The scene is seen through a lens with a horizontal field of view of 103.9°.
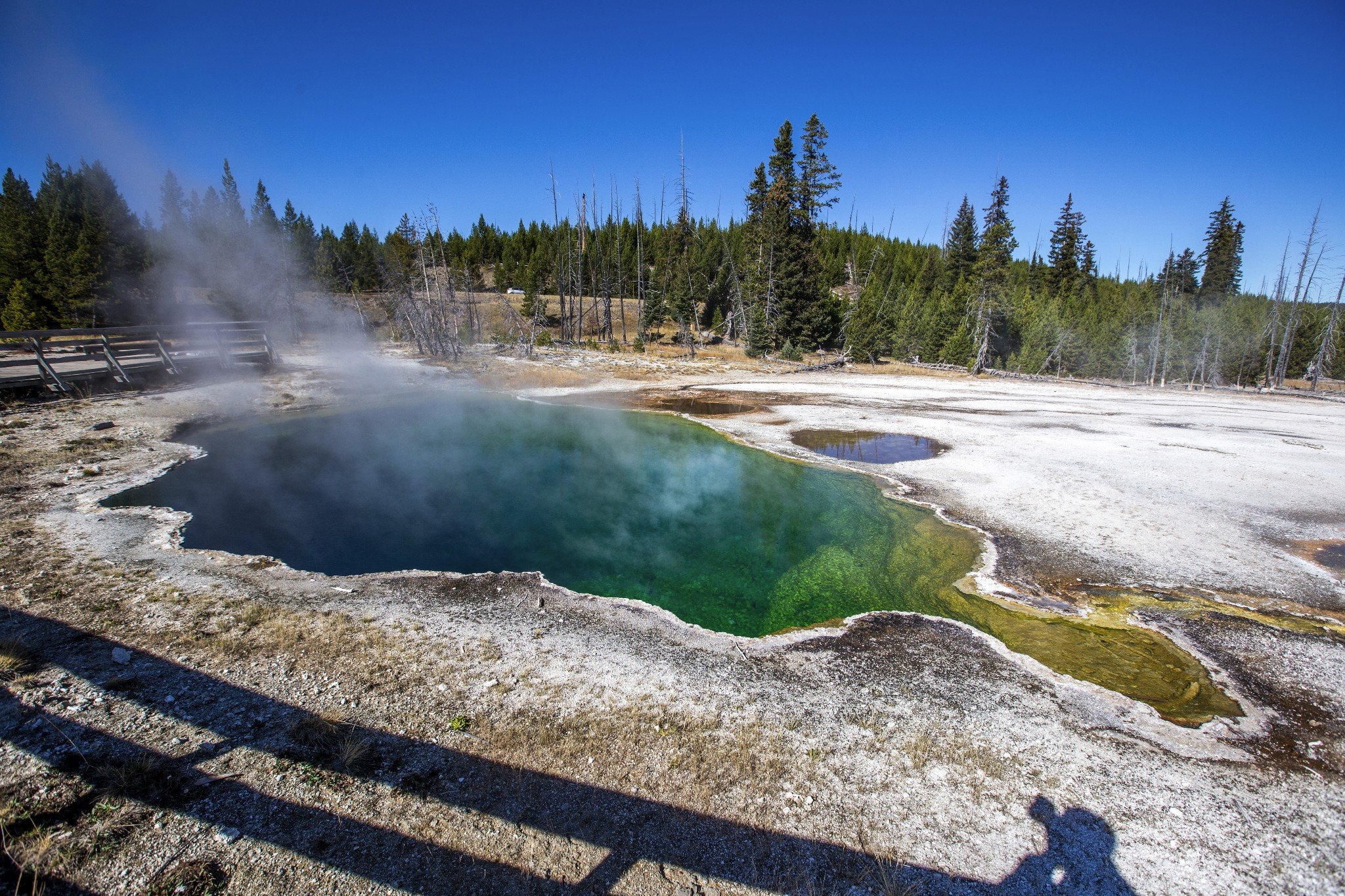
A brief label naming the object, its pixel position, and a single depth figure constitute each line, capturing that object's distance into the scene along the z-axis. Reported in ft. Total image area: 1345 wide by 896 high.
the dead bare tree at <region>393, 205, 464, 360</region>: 87.10
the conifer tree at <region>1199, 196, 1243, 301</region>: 146.00
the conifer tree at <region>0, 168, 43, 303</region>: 90.89
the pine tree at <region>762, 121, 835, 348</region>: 107.14
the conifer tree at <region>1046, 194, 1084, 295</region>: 158.81
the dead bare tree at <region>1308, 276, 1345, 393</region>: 97.19
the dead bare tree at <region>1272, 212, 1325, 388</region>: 102.44
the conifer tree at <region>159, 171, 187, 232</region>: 86.94
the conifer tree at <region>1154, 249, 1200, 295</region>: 160.25
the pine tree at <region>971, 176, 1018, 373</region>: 103.60
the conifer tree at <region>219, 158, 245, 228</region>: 106.92
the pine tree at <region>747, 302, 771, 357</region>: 108.37
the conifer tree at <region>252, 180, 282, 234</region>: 126.82
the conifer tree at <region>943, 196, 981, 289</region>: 161.07
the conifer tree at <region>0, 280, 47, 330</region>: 84.12
